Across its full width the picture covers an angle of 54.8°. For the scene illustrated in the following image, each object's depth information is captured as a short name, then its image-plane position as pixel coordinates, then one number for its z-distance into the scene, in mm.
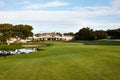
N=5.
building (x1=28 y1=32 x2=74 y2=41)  78830
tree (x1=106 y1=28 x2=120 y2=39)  68871
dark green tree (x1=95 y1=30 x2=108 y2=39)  63755
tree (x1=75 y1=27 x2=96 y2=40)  62661
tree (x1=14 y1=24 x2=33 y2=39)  61878
